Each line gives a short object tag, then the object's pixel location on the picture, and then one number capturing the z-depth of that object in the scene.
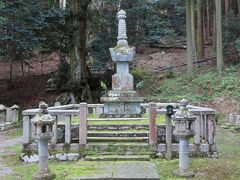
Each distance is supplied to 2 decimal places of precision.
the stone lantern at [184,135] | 8.30
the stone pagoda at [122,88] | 13.81
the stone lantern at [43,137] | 7.99
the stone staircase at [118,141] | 9.87
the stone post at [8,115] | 18.17
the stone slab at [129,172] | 7.75
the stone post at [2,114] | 17.71
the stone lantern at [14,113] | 18.61
